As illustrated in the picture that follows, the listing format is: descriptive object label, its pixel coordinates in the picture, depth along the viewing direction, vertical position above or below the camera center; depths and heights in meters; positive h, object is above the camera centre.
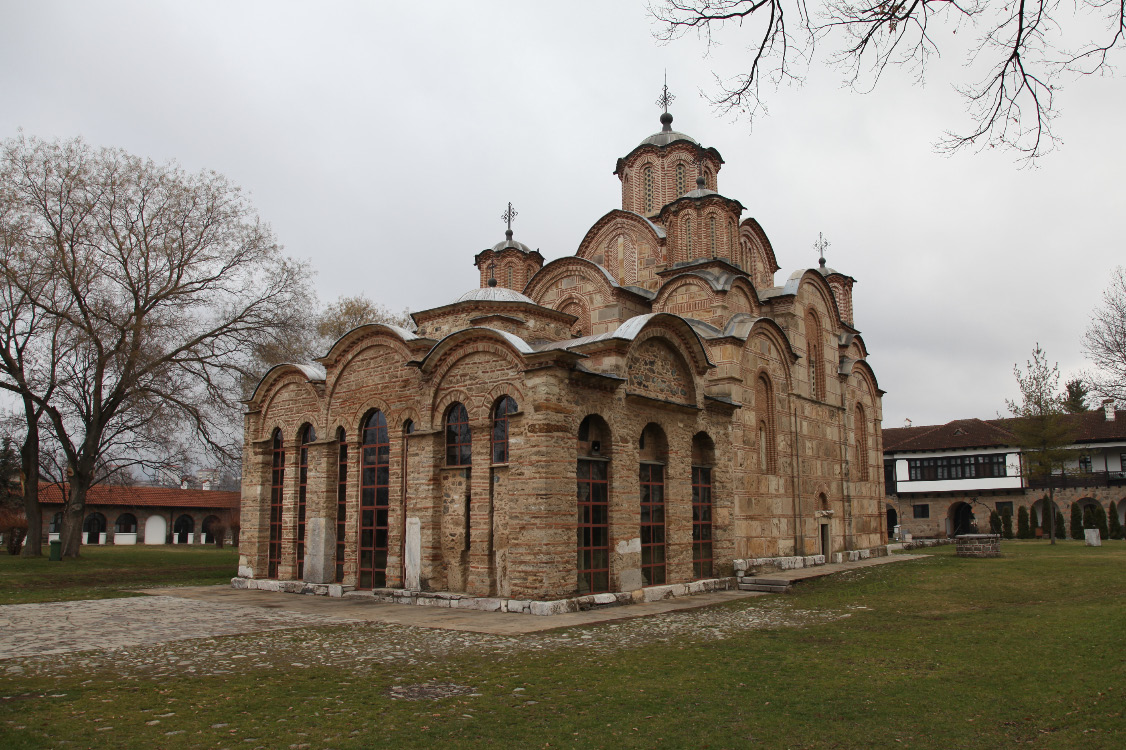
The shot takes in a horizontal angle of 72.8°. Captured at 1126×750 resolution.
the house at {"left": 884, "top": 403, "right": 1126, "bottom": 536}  36.06 +0.05
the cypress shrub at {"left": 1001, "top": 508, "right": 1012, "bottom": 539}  35.78 -2.27
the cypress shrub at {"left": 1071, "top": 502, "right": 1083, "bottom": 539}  34.66 -1.99
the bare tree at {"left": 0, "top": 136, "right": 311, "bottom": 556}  21.56 +5.30
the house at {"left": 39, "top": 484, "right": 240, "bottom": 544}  44.41 -1.96
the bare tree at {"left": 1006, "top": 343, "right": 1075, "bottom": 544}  29.06 +1.85
